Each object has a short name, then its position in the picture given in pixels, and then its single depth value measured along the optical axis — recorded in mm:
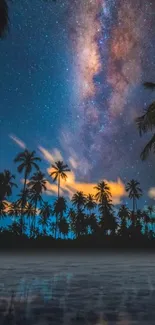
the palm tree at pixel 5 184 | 74250
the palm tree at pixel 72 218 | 112775
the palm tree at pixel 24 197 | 72625
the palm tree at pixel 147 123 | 17859
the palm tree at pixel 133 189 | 106175
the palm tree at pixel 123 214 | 114750
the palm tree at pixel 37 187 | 84250
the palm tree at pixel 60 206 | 100312
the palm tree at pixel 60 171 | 90688
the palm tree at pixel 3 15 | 8500
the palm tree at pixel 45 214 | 114562
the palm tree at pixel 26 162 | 75062
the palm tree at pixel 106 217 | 96625
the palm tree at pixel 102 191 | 100438
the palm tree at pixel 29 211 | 94938
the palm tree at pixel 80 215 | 101062
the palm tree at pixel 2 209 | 76656
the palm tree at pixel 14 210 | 103812
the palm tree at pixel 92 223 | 108225
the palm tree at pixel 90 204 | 115000
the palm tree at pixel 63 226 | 109288
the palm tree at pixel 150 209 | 139625
